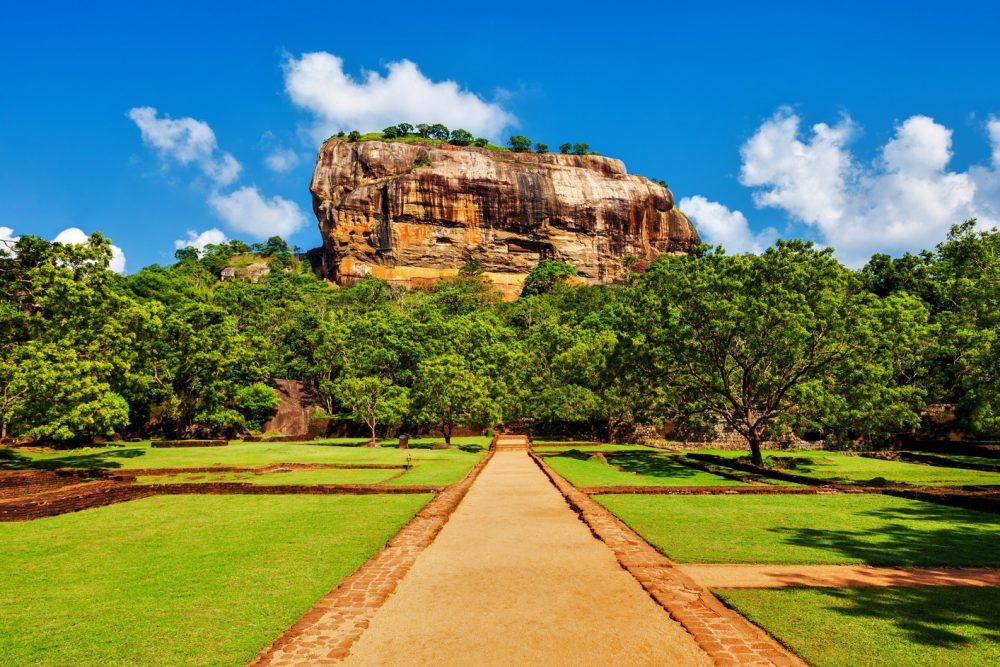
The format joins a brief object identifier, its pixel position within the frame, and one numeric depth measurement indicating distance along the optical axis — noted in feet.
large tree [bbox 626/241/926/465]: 66.08
